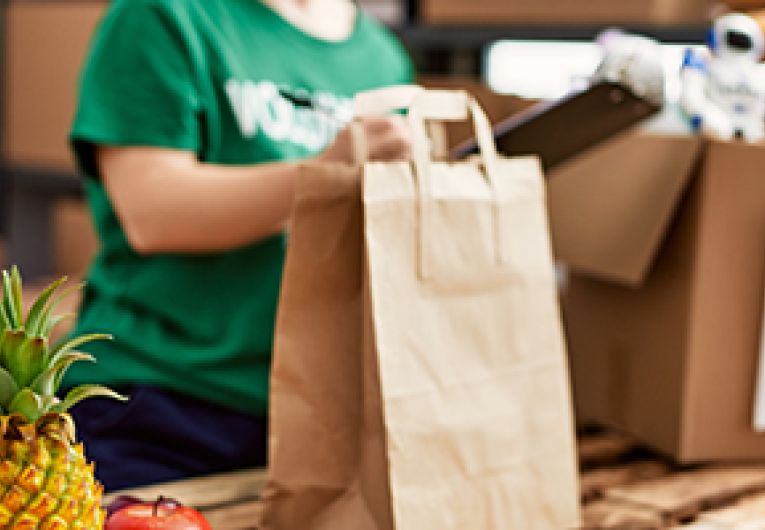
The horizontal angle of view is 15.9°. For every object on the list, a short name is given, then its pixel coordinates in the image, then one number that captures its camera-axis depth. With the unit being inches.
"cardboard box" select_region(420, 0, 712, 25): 164.5
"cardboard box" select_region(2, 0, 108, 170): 208.0
